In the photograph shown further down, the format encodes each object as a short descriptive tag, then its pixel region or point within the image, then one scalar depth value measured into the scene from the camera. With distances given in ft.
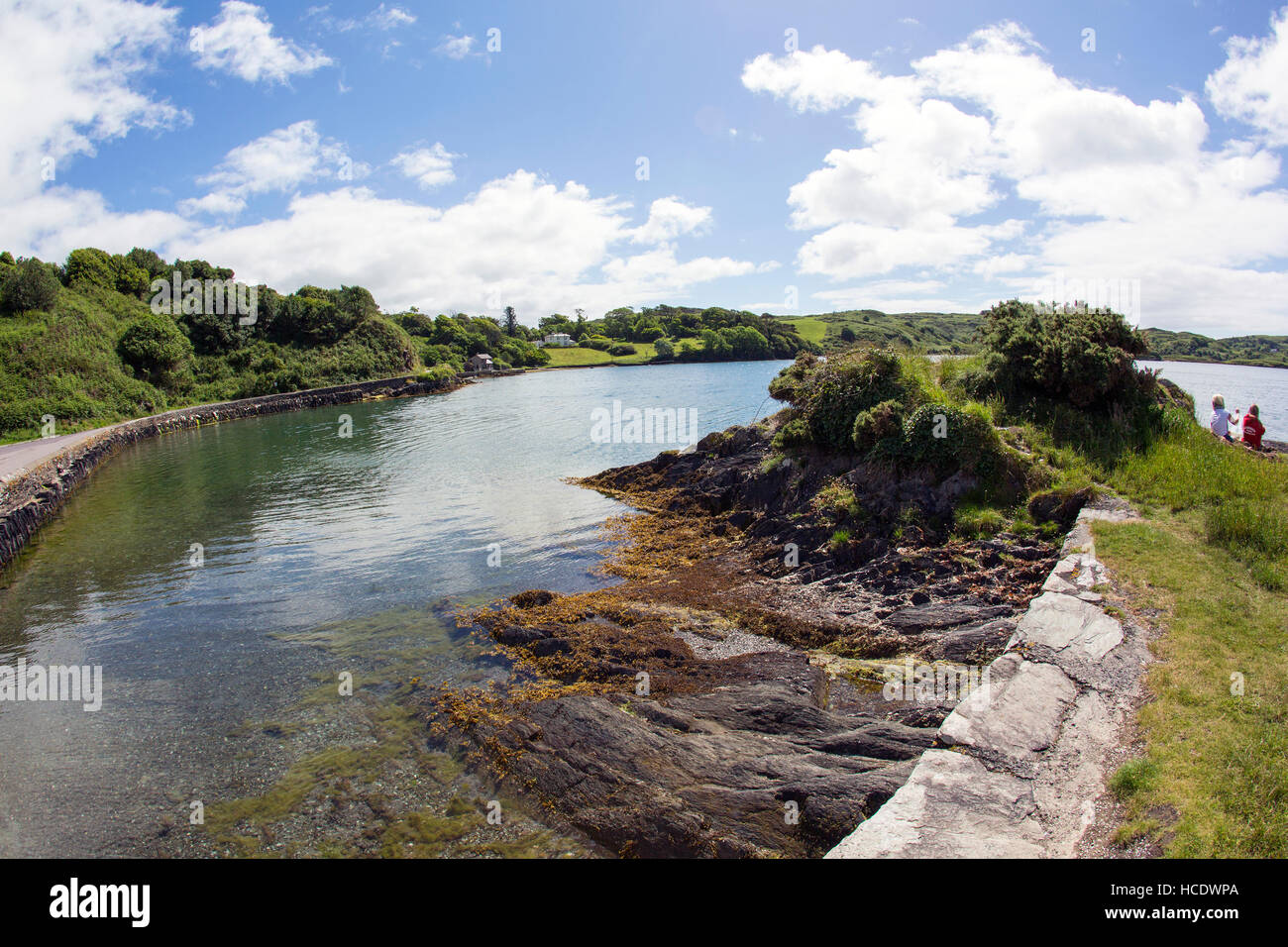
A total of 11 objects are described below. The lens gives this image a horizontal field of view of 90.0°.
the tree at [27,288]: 179.93
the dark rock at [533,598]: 47.55
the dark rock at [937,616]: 35.58
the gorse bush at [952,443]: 46.75
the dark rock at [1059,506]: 41.52
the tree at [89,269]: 232.53
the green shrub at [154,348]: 200.64
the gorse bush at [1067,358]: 50.75
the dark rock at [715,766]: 22.54
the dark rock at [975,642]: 32.40
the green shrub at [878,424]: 51.19
